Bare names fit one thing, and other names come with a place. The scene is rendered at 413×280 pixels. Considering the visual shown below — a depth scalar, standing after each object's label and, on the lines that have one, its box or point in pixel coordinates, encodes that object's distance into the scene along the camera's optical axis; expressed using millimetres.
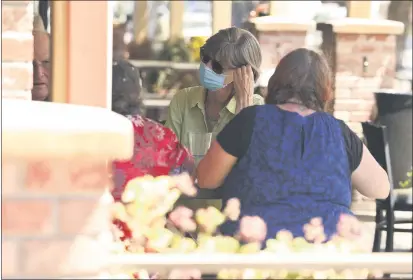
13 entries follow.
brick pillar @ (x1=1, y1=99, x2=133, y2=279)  3617
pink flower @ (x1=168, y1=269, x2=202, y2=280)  3951
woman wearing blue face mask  7520
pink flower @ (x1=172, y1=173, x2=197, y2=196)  5105
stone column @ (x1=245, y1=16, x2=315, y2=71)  15977
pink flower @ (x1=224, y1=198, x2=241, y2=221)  5422
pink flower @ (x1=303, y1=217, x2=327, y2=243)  5373
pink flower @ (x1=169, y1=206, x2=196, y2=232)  4836
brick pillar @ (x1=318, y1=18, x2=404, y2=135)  16375
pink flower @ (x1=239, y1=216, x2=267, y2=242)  4781
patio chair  12414
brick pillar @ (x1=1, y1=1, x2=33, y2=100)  6965
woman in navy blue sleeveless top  5867
